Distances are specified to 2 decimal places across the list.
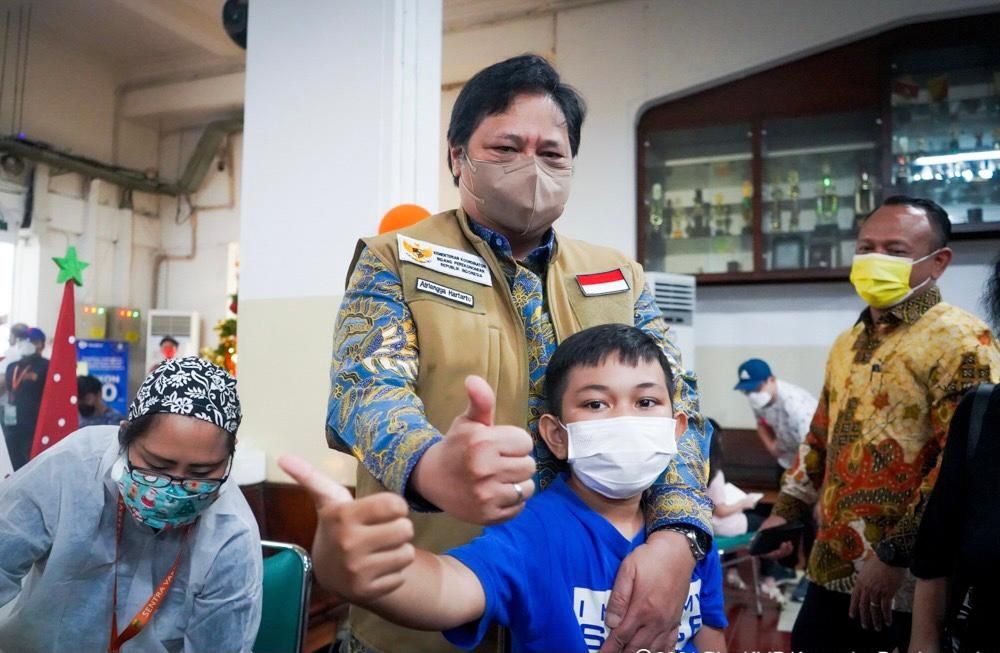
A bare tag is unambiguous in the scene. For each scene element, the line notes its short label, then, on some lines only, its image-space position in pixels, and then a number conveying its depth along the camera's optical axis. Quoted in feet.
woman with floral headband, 4.75
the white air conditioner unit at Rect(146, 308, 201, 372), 23.43
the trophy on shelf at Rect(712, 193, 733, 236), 15.98
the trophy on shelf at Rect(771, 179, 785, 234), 15.49
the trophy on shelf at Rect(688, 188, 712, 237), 16.09
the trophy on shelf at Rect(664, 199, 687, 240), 16.21
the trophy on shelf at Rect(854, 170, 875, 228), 14.79
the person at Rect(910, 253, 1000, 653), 3.97
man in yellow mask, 5.51
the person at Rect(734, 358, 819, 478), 12.92
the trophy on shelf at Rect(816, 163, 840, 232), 15.14
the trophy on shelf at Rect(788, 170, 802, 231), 15.42
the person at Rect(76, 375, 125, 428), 11.41
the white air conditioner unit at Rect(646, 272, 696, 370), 14.38
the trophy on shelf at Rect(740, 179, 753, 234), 15.69
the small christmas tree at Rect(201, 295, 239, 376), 14.23
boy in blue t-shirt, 3.26
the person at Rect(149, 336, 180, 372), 22.72
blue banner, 20.67
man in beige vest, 3.14
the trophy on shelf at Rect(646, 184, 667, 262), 16.22
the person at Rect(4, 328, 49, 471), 8.57
